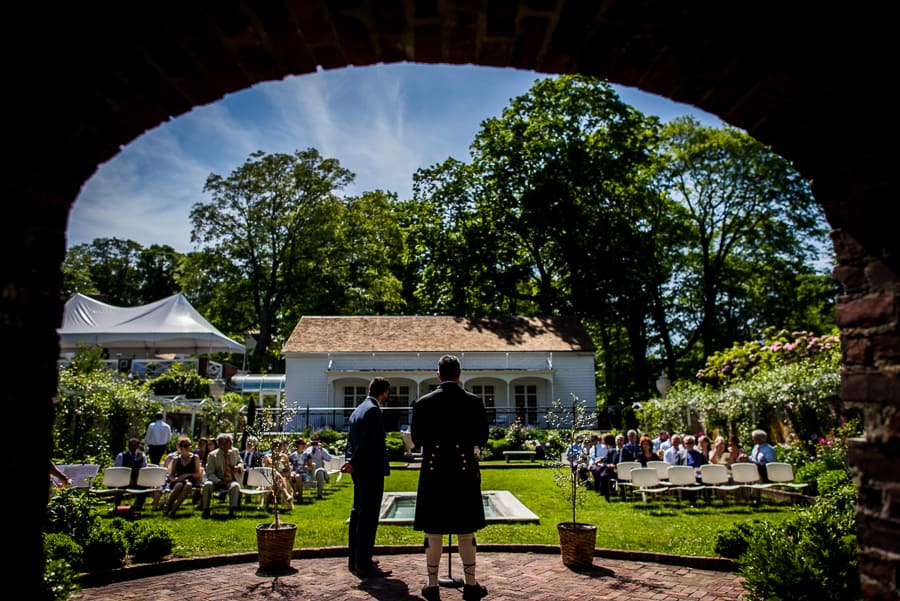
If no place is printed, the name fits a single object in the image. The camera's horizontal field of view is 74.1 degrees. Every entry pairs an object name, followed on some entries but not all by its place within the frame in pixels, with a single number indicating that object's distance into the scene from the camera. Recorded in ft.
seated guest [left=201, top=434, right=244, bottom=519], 38.06
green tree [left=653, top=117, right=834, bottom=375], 113.09
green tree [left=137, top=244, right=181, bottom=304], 212.43
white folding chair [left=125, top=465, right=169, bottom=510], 35.01
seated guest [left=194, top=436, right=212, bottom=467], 43.53
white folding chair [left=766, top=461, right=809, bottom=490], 37.52
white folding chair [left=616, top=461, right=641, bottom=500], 41.04
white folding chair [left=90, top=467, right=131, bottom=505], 34.40
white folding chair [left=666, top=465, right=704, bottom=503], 38.34
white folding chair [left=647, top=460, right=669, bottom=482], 41.83
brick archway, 8.29
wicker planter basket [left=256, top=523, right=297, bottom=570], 21.61
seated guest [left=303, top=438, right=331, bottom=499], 44.19
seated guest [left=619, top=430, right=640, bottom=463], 44.39
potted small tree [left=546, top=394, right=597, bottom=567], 21.88
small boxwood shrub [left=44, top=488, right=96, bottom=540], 22.00
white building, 101.09
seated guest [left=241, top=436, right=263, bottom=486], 42.58
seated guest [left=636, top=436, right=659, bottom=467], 44.37
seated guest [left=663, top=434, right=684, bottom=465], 45.34
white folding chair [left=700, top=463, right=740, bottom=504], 38.04
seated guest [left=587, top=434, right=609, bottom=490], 44.19
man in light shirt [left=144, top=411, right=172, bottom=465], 48.34
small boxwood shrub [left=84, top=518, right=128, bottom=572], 21.07
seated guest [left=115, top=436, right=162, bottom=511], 38.34
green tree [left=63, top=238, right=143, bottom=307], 208.13
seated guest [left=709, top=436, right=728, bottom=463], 44.62
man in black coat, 17.26
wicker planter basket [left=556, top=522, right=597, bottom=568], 21.86
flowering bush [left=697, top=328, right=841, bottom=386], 53.01
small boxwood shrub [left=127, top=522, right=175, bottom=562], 22.48
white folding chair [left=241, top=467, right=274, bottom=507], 36.50
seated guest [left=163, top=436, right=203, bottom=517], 36.42
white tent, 74.64
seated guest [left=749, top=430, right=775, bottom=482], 40.27
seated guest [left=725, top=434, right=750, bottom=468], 42.68
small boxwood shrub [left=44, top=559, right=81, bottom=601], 13.30
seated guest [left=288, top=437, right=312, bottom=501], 44.83
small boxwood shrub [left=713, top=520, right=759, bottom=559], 21.78
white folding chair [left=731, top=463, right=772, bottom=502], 38.01
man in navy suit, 20.61
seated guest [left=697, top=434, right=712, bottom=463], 47.65
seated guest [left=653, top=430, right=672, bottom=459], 49.95
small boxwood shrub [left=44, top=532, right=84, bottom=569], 19.80
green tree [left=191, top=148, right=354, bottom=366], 126.93
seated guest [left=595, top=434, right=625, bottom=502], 42.10
